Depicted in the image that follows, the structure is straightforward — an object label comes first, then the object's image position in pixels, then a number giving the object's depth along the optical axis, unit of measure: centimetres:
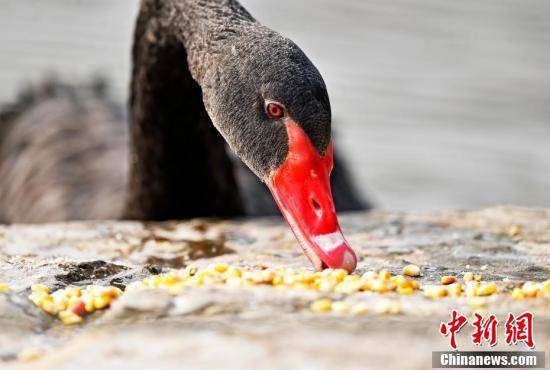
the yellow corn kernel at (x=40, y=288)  543
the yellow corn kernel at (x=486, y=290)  518
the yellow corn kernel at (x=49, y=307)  503
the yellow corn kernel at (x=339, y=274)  545
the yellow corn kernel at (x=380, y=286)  517
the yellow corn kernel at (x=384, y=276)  551
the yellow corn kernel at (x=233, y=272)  548
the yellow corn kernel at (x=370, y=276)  545
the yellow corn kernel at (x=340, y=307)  464
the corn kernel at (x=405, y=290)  520
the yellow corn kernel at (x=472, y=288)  521
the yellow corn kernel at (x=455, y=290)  525
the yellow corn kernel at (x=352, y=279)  531
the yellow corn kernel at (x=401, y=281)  530
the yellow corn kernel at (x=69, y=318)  490
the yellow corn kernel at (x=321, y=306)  466
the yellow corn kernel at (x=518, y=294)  498
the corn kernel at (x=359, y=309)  462
